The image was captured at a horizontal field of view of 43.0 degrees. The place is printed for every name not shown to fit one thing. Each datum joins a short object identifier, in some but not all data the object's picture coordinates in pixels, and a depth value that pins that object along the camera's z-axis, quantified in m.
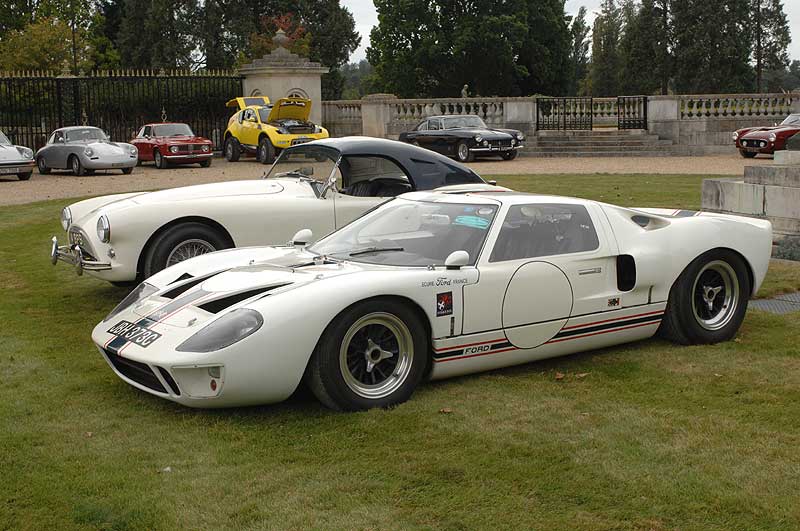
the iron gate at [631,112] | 34.97
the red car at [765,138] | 27.86
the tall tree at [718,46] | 68.44
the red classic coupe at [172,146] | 27.61
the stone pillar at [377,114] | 35.97
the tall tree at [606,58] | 95.56
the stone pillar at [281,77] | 35.34
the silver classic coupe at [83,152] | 25.52
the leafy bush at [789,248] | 10.99
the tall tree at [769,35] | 72.19
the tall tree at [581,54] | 108.50
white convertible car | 8.48
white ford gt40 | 5.26
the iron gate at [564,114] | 35.66
